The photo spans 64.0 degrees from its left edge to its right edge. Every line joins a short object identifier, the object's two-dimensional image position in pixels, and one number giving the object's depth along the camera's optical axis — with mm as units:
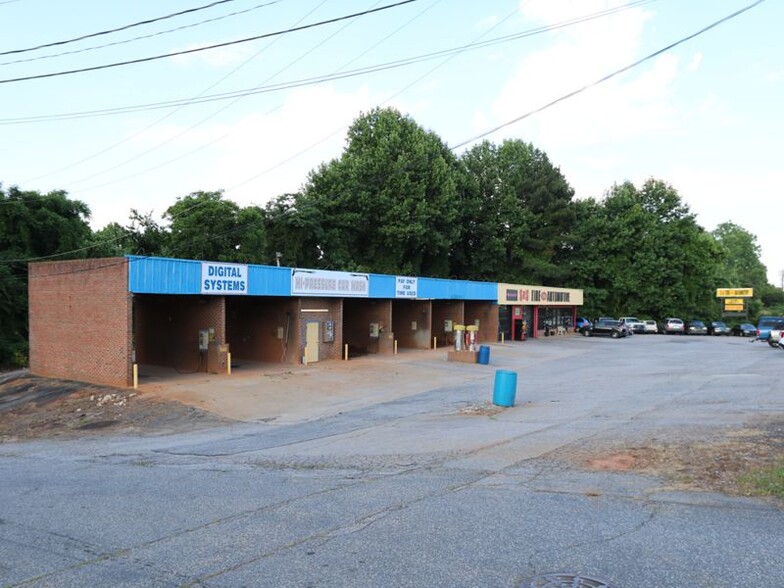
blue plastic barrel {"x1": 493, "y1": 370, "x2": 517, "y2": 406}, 16453
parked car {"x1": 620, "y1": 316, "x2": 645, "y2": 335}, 58522
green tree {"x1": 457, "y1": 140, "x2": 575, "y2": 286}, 64769
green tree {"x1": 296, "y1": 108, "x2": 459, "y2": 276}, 50719
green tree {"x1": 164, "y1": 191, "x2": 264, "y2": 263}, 47375
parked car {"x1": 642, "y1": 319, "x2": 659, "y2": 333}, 62344
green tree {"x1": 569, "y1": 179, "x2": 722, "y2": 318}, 66562
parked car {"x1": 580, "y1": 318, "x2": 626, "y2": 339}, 53156
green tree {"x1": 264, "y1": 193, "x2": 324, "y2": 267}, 48562
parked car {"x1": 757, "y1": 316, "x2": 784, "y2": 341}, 43219
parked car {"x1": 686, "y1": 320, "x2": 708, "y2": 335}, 63500
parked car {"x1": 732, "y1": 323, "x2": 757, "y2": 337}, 61375
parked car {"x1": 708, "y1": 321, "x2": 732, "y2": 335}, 64125
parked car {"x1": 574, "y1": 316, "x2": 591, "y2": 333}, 57750
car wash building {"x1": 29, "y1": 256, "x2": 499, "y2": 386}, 20953
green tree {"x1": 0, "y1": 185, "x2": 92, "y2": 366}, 40719
